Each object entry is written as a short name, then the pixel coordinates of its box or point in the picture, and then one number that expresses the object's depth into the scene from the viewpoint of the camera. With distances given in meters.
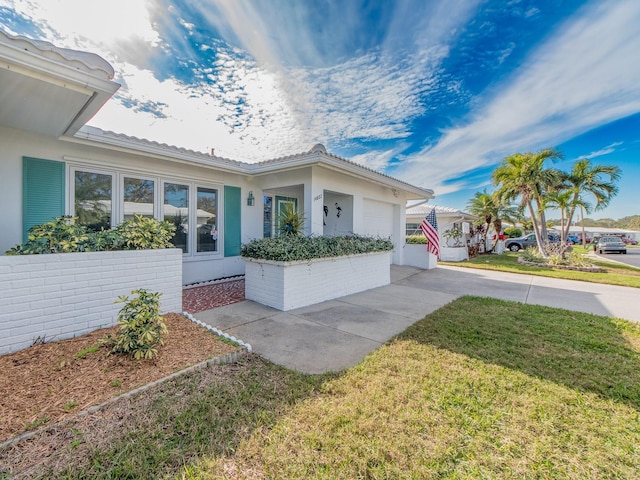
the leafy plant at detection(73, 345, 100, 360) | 3.31
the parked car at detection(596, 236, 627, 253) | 25.77
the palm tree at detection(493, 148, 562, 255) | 15.13
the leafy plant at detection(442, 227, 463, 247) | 16.34
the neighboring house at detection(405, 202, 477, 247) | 19.58
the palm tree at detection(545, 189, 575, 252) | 14.85
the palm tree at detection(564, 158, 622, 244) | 14.13
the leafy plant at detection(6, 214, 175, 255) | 3.90
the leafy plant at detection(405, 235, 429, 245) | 12.65
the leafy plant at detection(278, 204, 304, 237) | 7.36
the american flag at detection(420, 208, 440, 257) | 11.09
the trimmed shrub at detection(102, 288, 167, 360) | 3.29
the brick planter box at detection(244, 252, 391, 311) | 5.79
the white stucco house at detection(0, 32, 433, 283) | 3.62
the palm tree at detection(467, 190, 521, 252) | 20.08
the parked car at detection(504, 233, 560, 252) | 23.70
